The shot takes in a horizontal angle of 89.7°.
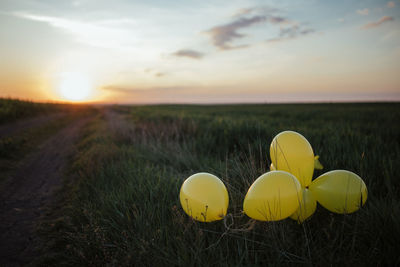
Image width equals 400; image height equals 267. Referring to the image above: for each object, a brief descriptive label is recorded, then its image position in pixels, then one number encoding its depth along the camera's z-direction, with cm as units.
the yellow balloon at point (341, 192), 171
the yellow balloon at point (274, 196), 156
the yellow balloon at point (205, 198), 176
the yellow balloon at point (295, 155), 189
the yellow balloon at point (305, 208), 178
